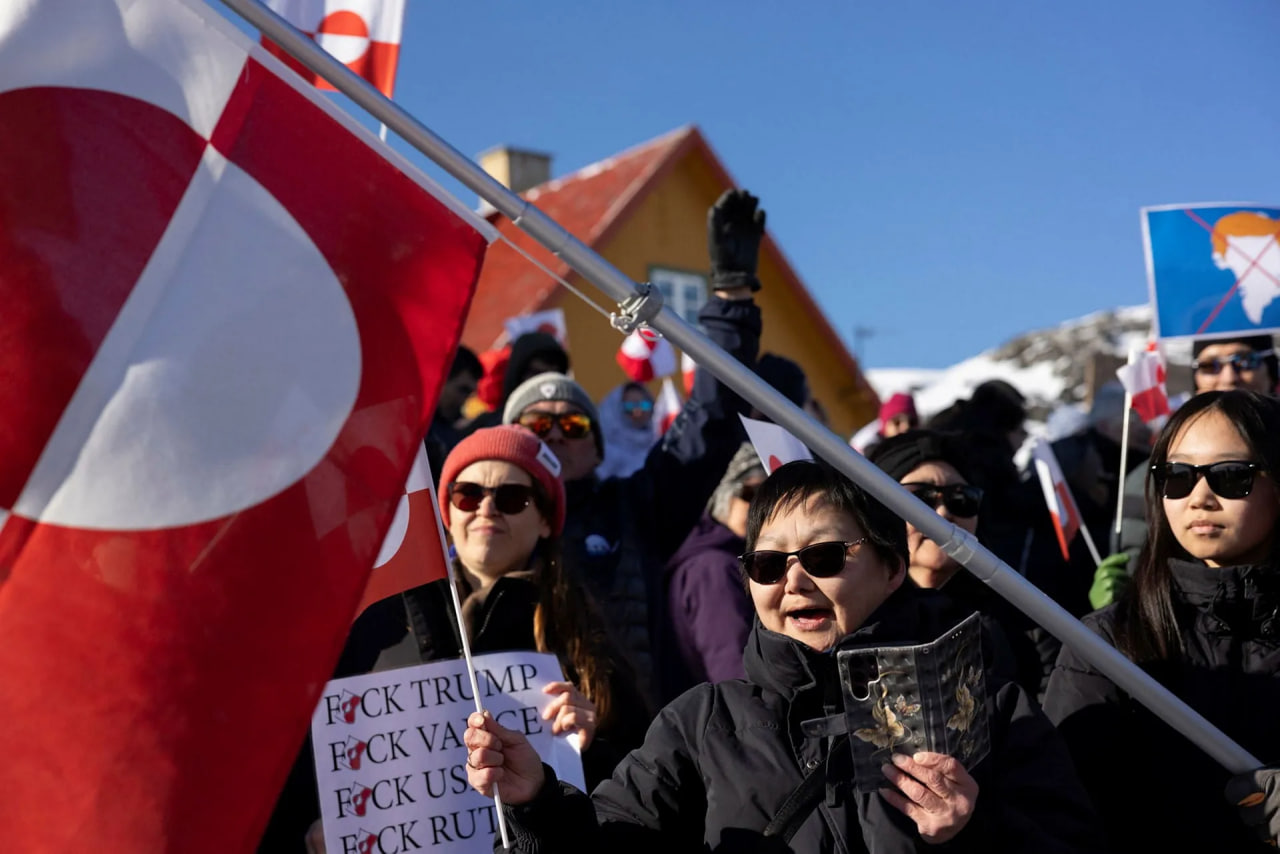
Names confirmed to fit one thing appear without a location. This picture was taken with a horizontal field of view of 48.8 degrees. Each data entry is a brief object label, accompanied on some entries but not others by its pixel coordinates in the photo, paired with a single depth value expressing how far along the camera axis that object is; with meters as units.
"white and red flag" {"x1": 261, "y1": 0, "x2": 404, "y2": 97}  5.09
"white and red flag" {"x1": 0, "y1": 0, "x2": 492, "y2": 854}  2.31
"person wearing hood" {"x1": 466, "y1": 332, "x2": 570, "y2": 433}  6.97
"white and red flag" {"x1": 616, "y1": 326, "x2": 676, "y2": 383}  8.84
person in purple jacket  4.68
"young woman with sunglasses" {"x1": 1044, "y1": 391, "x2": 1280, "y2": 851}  3.10
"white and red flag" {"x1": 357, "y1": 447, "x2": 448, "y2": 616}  2.95
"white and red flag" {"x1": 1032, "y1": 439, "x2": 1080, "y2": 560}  5.74
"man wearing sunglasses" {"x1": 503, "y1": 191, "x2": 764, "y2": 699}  4.23
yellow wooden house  22.94
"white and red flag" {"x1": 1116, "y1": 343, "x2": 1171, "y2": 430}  6.51
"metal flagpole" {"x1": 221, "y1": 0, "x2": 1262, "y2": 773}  2.37
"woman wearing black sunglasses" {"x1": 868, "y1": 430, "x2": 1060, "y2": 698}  4.12
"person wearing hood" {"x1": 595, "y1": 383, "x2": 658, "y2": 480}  8.06
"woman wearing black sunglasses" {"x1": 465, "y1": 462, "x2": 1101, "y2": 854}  2.61
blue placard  5.80
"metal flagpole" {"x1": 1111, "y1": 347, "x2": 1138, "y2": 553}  5.08
